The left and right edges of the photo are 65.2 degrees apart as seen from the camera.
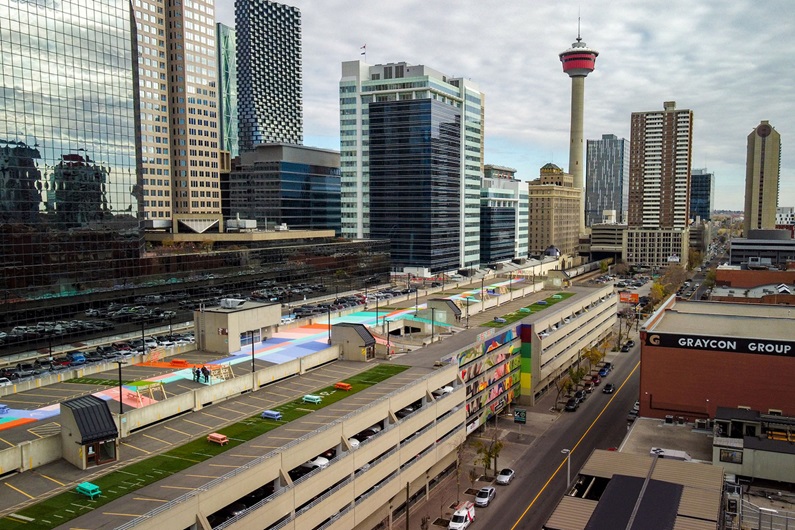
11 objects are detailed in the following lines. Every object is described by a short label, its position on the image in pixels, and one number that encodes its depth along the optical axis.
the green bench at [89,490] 31.70
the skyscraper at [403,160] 160.12
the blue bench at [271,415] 44.28
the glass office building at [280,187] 170.88
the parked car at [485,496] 53.81
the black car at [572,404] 80.69
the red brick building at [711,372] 62.44
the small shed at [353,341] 61.78
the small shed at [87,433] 35.28
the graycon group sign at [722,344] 62.31
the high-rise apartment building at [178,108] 150.75
